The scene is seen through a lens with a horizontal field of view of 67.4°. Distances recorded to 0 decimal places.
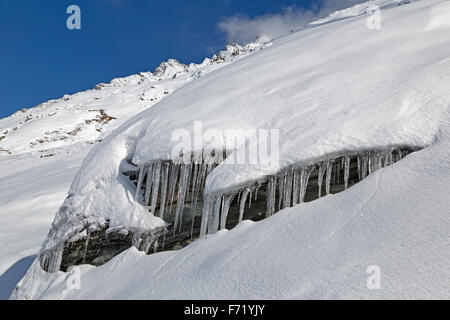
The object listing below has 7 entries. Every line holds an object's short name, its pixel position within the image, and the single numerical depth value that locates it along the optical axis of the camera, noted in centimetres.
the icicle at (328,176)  362
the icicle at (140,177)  474
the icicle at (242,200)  377
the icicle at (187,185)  442
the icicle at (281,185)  366
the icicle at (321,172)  364
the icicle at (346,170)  357
